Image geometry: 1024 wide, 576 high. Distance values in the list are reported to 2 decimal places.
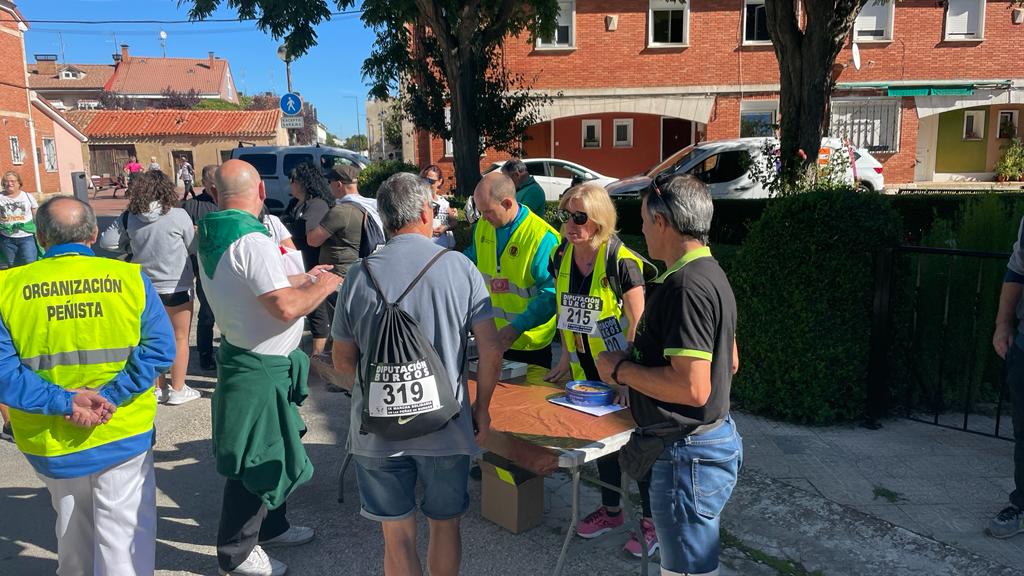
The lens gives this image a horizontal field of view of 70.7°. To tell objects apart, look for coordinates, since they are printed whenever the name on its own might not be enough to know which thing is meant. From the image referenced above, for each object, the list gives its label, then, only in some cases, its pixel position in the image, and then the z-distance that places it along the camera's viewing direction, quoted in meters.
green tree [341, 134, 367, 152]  70.31
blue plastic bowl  3.19
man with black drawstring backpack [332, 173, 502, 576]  2.46
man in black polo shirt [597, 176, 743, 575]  2.31
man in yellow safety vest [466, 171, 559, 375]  3.99
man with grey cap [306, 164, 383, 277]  5.81
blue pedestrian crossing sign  15.95
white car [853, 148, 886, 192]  15.39
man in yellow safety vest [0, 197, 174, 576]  2.69
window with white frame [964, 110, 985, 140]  24.72
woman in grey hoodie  5.78
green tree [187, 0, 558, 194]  11.84
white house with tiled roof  71.94
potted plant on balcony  23.53
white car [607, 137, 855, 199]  13.71
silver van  17.67
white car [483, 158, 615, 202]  16.78
